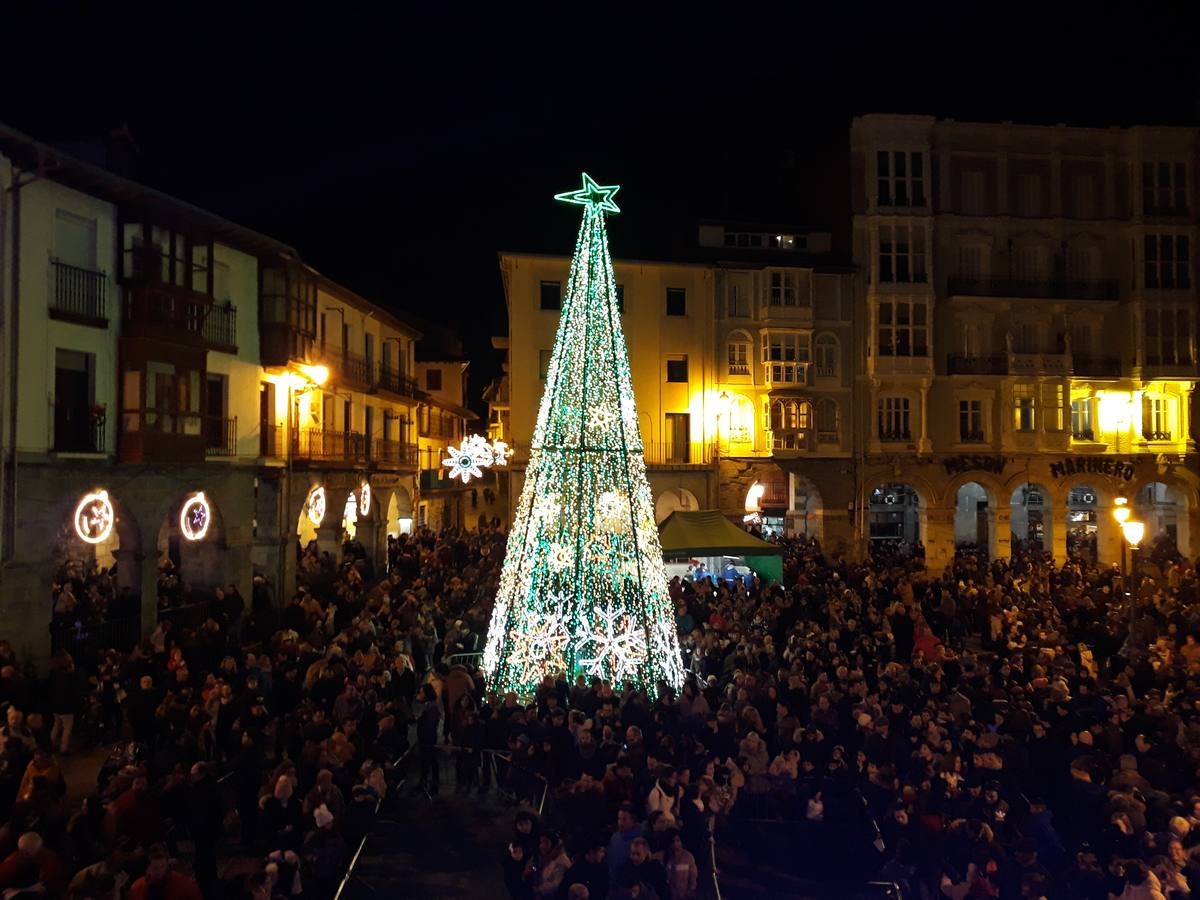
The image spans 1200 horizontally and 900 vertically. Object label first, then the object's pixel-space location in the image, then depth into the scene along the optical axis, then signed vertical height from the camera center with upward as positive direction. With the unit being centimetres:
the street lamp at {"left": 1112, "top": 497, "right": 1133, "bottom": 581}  1738 -37
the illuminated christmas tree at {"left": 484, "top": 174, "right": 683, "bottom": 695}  1507 -35
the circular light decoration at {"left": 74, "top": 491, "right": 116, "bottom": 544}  1818 -45
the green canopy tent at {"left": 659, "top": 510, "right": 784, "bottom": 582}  2408 -127
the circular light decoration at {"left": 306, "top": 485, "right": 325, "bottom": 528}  2823 -34
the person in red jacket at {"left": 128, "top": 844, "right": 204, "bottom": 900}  725 -301
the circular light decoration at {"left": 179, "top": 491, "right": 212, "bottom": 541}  2147 -54
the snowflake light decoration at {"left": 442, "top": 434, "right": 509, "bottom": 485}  3403 +137
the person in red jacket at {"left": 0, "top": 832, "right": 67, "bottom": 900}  757 -301
